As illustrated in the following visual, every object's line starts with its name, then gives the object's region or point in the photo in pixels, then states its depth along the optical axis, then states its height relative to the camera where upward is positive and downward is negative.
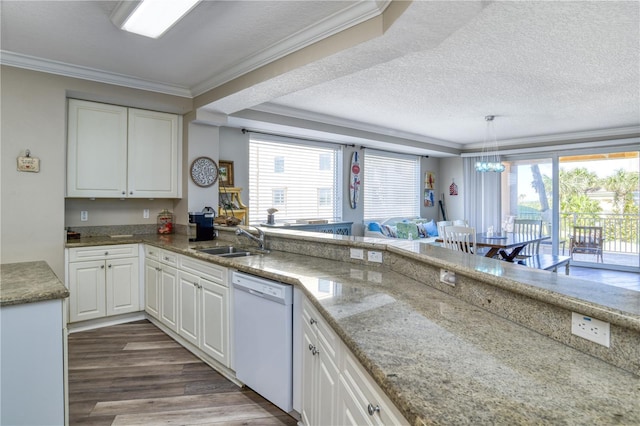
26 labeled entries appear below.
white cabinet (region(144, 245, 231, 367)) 2.55 -0.70
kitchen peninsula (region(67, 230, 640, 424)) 0.78 -0.40
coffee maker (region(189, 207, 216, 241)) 3.66 -0.13
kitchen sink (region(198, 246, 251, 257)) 3.02 -0.33
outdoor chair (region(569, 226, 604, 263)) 6.56 -0.48
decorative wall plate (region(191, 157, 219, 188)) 4.09 +0.49
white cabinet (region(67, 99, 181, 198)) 3.53 +0.65
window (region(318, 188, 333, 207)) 6.06 +0.30
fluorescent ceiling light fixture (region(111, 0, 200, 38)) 2.15 +1.26
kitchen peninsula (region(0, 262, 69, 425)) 1.53 -0.62
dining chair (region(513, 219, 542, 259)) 5.43 -0.27
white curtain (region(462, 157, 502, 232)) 7.55 +0.37
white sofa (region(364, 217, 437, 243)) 6.37 -0.28
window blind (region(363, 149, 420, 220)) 6.86 +0.60
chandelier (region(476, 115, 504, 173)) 5.35 +1.33
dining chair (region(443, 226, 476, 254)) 4.17 -0.28
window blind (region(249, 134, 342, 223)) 5.26 +0.56
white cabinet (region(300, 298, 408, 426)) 1.02 -0.61
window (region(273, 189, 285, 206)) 5.45 +0.26
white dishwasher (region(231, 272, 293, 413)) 2.04 -0.75
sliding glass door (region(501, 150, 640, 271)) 6.27 +0.25
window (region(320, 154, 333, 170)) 6.07 +0.90
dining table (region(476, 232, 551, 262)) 4.36 -0.35
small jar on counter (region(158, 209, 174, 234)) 4.22 -0.10
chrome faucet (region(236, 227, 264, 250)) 2.97 -0.18
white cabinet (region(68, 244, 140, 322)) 3.38 -0.67
